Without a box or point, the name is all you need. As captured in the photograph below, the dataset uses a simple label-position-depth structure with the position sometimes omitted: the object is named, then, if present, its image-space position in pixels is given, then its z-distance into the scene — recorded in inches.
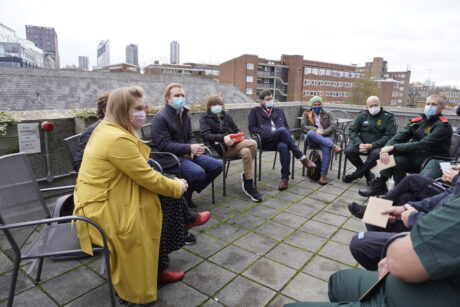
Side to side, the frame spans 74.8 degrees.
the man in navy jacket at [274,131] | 184.1
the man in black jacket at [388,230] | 76.9
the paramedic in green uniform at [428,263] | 36.0
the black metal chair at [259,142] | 185.5
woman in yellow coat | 73.9
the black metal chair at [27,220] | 70.0
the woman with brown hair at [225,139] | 161.8
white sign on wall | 130.6
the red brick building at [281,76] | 2632.9
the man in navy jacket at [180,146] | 135.9
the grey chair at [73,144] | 112.8
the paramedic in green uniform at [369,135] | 184.2
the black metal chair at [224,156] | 161.6
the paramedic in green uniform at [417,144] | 150.6
